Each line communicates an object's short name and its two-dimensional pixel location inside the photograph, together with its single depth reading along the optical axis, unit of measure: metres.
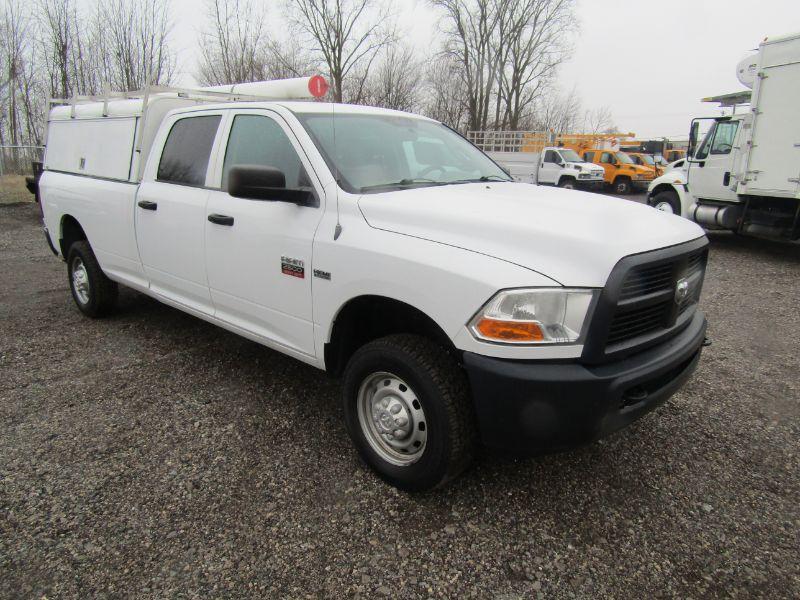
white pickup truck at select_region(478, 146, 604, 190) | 21.61
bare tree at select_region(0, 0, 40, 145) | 18.50
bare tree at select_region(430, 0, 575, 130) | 37.12
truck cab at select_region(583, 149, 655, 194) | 23.28
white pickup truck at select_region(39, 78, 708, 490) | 2.11
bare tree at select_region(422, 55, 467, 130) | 38.12
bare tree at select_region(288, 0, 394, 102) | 26.97
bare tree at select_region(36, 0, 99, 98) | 18.22
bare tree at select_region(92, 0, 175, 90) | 18.36
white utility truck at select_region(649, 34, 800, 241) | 8.15
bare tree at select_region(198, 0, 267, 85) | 20.78
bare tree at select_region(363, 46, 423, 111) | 31.33
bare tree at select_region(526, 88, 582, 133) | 52.53
